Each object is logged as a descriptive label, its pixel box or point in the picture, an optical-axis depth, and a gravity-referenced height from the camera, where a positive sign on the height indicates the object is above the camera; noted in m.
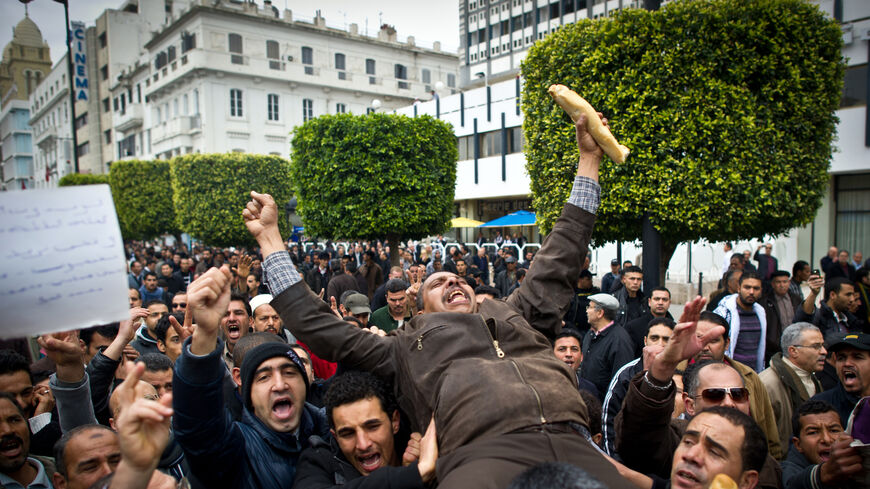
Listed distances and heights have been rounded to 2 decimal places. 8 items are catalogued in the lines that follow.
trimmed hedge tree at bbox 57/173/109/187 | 30.19 +2.55
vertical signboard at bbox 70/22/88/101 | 36.50 +11.88
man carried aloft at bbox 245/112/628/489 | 2.13 -0.66
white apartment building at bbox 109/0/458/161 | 33.97 +9.70
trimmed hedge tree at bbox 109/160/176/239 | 28.08 +1.43
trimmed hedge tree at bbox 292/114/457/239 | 12.46 +0.96
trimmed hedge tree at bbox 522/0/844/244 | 7.84 +1.49
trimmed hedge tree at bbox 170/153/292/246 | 21.19 +1.28
